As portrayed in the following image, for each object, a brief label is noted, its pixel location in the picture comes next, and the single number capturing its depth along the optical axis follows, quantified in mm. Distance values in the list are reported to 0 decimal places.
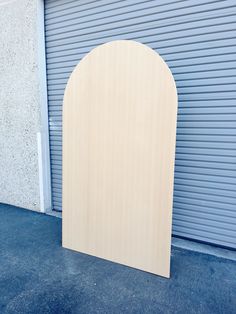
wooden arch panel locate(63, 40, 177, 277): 2561
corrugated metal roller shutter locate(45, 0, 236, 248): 2922
